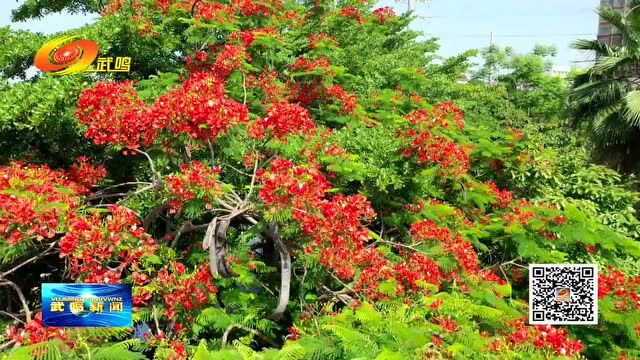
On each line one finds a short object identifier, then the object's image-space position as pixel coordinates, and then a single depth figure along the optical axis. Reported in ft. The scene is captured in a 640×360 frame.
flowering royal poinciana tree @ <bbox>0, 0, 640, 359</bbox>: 11.04
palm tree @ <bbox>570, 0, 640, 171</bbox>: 31.30
